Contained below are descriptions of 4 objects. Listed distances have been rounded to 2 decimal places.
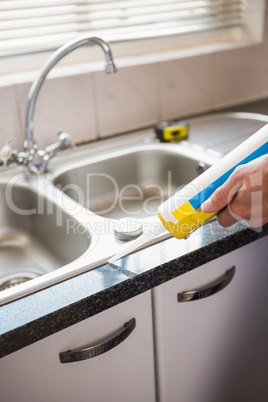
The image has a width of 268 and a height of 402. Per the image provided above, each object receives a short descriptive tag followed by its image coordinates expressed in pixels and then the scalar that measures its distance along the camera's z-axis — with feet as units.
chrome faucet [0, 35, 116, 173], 3.09
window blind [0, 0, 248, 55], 3.77
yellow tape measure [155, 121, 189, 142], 3.95
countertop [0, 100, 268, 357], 1.95
